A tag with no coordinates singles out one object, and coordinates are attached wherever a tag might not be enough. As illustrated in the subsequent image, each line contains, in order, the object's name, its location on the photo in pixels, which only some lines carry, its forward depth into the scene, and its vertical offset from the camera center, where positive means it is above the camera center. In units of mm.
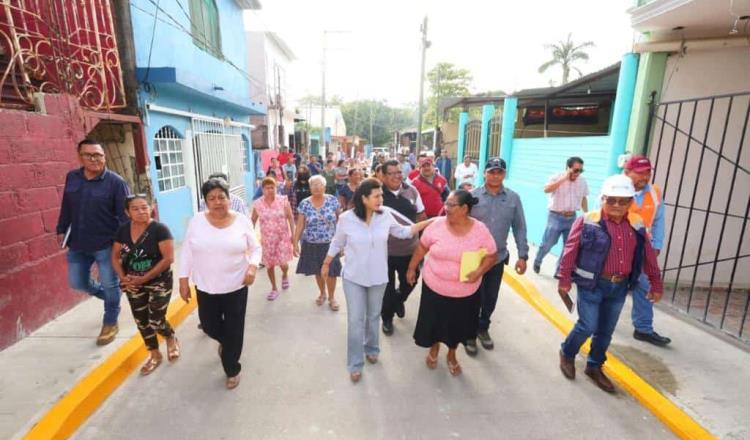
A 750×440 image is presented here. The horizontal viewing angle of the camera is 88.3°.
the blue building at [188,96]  5969 +779
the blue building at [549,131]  5023 +347
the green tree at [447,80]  35656 +5710
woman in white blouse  2729 -917
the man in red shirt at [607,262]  2670 -806
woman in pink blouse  2850 -1020
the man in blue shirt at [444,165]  12172 -695
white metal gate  7875 -287
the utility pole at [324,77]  20016 +3188
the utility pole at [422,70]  15672 +2861
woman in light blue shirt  2949 -868
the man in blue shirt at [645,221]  3295 -665
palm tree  31500 +7267
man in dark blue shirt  3238 -707
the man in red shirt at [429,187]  4602 -539
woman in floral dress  4781 -1057
